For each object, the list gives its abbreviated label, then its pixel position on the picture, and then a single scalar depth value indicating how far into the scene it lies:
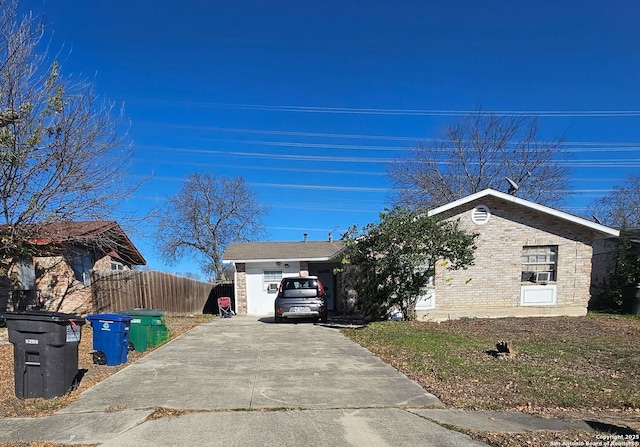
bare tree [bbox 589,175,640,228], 31.45
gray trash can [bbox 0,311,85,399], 4.93
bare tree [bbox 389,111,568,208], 26.62
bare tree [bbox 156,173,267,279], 37.56
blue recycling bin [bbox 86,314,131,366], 6.92
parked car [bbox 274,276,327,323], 13.17
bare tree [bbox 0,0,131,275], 8.31
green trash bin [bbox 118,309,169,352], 8.25
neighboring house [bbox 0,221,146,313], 11.16
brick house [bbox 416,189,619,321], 13.85
